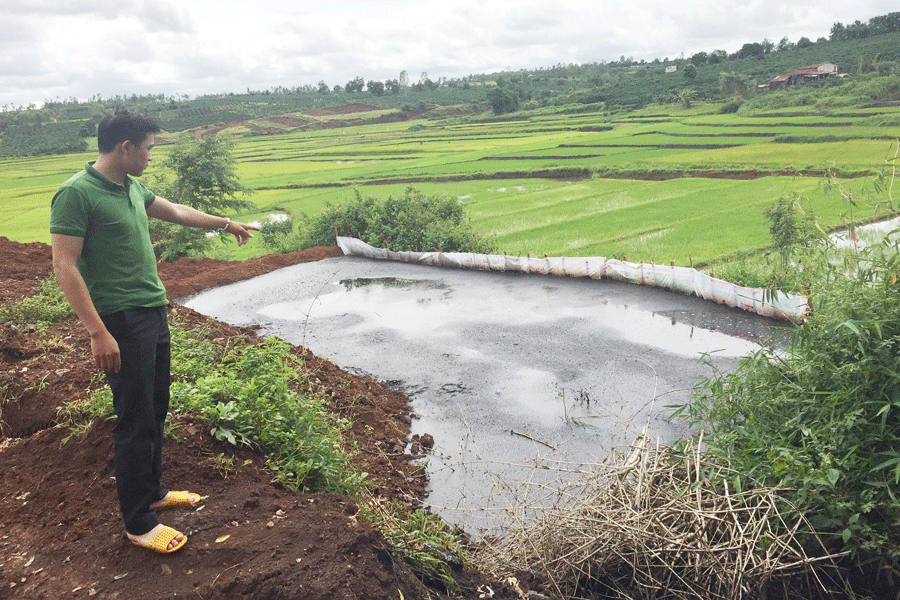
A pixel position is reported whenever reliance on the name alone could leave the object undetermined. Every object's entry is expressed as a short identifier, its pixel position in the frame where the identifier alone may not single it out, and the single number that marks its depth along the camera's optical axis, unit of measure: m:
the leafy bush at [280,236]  16.91
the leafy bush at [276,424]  4.29
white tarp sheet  8.92
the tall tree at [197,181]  16.41
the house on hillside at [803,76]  47.72
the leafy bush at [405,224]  13.84
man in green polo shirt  2.88
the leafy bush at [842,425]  2.99
